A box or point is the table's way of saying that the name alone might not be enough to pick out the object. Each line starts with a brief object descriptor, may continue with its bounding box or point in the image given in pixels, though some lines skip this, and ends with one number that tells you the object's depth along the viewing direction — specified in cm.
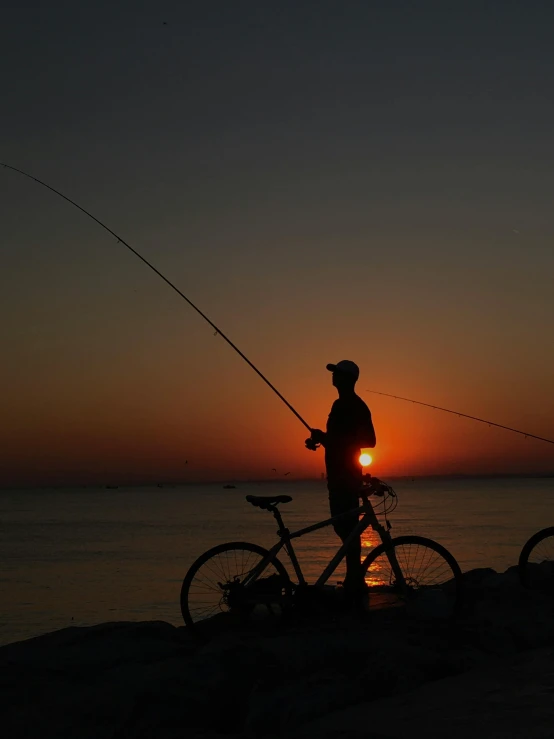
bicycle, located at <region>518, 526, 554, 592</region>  895
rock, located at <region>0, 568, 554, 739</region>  548
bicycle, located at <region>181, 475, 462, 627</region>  739
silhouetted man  800
